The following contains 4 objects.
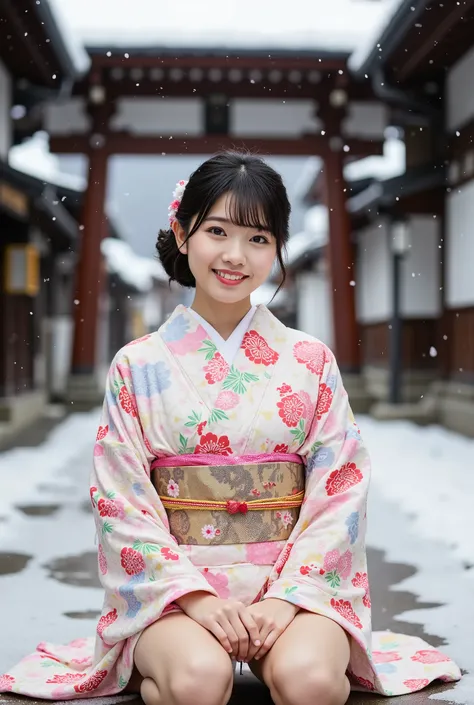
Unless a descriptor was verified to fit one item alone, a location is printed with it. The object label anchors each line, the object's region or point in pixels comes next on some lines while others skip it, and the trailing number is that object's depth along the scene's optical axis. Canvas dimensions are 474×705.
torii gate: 12.65
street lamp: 12.30
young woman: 2.44
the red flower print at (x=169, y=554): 2.46
